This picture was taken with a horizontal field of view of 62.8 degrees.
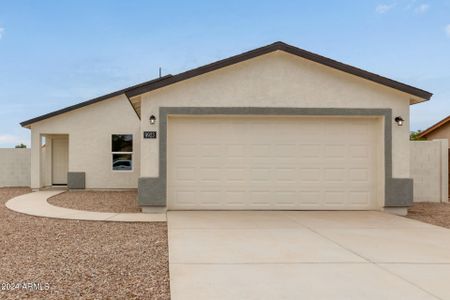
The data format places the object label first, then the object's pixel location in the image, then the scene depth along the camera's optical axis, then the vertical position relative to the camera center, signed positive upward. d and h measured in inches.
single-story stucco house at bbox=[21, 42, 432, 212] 392.2 +12.2
